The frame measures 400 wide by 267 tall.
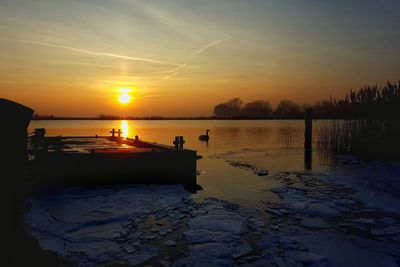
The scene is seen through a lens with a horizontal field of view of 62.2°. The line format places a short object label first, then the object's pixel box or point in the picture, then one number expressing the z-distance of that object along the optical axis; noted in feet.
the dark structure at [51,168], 23.15
